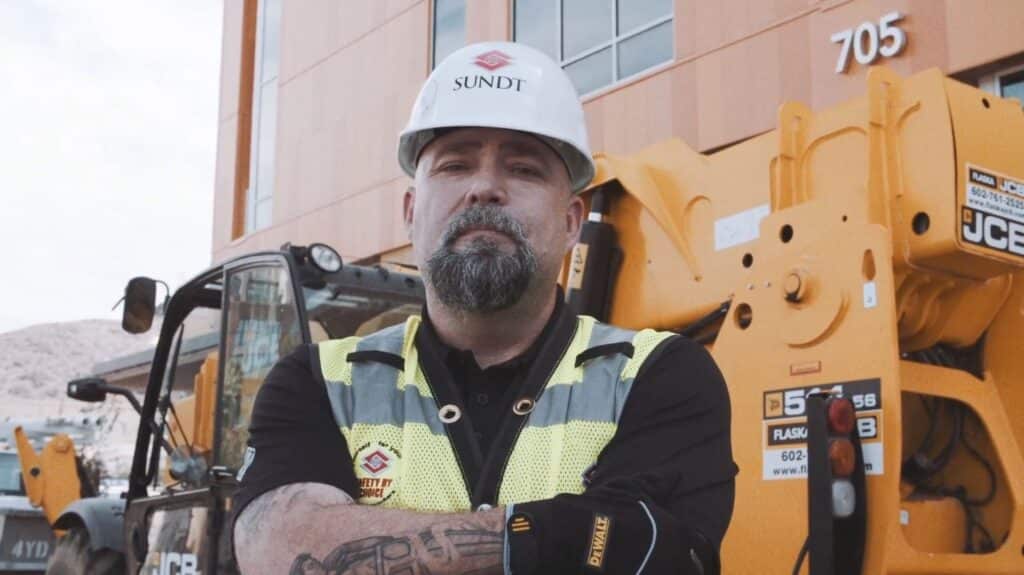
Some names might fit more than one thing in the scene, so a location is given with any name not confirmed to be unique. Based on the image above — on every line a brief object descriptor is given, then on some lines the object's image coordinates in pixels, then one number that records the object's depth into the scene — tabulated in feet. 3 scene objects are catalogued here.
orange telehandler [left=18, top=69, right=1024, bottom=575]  10.64
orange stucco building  26.61
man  6.20
